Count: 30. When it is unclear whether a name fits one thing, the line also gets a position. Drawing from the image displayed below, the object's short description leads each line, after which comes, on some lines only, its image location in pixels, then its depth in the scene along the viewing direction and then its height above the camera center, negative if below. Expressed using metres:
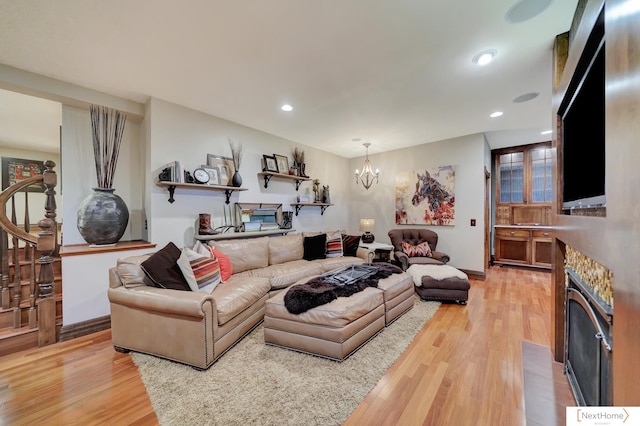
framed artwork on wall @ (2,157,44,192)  4.39 +0.79
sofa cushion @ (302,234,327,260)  4.02 -0.59
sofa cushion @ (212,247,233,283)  2.78 -0.60
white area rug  1.49 -1.20
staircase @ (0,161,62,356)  2.30 -0.72
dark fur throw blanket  2.14 -0.75
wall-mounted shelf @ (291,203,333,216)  4.83 +0.12
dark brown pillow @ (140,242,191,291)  2.14 -0.51
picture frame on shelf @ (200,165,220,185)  3.44 +0.52
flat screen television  1.13 +0.44
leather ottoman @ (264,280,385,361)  2.04 -0.97
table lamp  5.23 -0.36
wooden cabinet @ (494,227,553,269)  5.13 -0.78
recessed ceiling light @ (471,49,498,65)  2.17 +1.36
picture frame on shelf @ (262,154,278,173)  4.21 +0.81
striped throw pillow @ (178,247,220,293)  2.29 -0.55
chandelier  5.72 +0.80
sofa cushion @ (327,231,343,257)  4.18 -0.58
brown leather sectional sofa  1.91 -0.86
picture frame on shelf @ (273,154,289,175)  4.44 +0.87
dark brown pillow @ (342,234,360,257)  4.34 -0.59
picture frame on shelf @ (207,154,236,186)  3.58 +0.66
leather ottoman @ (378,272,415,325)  2.65 -0.94
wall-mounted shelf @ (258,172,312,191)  4.21 +0.62
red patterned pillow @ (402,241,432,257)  4.47 -0.71
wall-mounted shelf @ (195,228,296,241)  3.36 -0.34
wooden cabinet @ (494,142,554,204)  5.20 +0.77
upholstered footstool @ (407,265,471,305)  3.26 -0.98
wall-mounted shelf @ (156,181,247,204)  3.03 +0.34
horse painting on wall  4.79 +0.28
